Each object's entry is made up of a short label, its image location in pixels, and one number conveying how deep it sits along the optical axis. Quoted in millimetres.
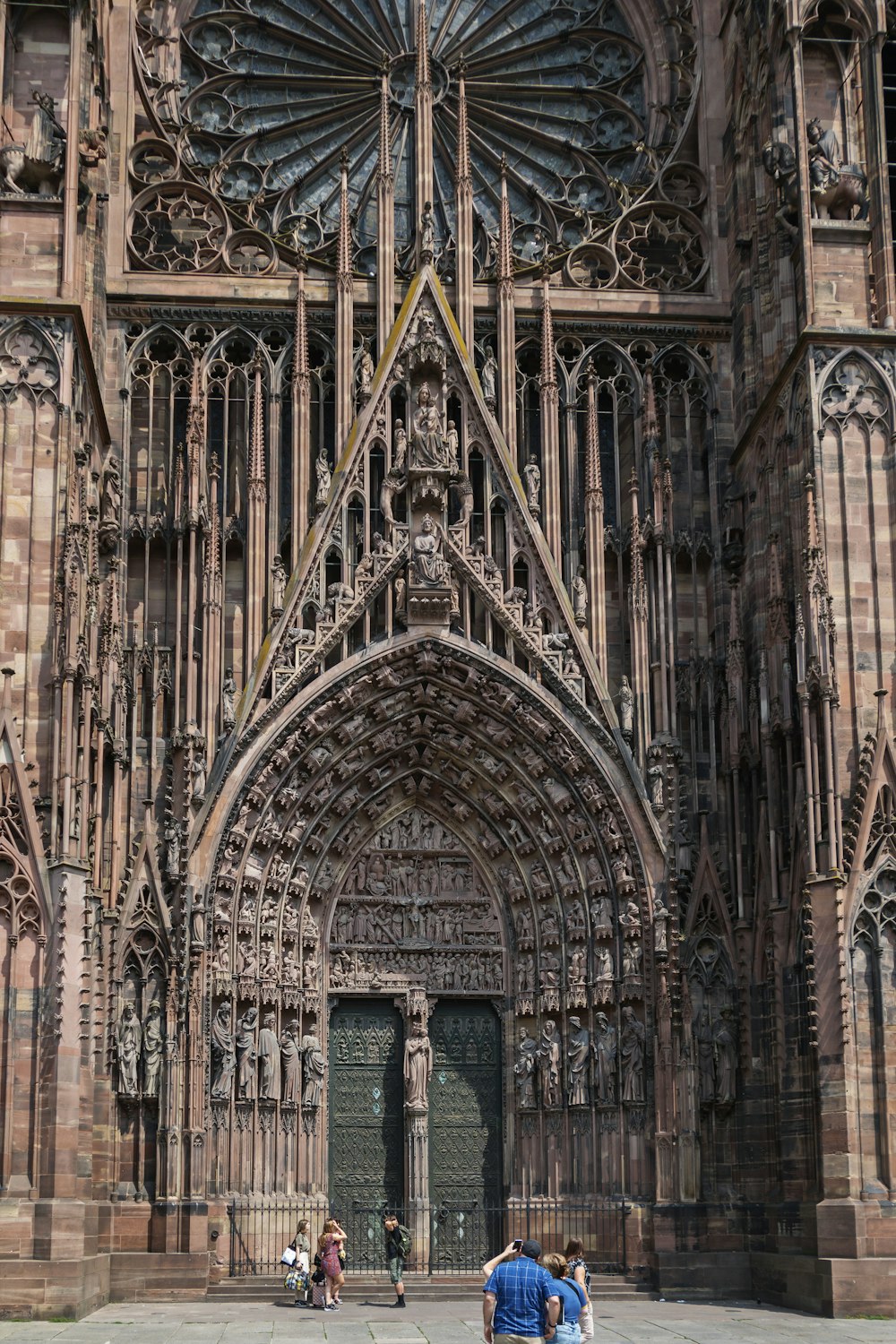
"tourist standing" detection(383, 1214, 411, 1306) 24562
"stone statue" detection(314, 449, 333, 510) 27875
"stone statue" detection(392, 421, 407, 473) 28094
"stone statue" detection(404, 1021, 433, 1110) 27281
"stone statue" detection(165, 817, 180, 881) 26219
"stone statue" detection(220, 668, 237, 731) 27016
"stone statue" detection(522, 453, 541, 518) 28219
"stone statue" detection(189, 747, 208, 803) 26688
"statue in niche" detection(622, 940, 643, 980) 26547
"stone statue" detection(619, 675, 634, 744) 27516
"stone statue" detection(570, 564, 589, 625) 27969
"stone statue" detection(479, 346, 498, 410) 28734
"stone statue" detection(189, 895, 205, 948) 26031
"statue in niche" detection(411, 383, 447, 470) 27906
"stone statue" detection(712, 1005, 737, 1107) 26078
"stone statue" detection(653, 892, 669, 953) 26359
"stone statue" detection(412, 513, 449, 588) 27516
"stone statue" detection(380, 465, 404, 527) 27859
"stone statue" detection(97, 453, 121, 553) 27344
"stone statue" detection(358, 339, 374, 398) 28734
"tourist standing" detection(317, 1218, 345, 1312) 24250
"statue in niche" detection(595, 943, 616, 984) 26734
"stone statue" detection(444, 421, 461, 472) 28078
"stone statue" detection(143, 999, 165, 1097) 25469
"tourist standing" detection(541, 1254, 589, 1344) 13539
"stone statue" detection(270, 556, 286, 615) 27641
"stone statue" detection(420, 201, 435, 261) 28969
